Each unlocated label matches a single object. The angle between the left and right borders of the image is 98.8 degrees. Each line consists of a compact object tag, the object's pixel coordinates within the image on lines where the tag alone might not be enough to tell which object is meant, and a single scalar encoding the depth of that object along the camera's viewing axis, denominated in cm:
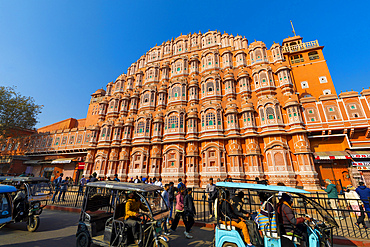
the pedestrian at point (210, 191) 887
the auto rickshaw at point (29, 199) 702
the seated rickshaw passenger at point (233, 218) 438
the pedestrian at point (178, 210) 688
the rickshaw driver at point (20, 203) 701
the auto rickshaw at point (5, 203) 609
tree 2912
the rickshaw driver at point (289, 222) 412
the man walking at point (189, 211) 658
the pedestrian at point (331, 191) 902
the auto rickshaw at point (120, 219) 471
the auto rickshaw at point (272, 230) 407
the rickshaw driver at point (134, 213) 478
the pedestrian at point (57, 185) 1242
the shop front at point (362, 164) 1448
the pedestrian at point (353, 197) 837
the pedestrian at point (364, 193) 799
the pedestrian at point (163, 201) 575
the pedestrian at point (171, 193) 891
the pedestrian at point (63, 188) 1273
